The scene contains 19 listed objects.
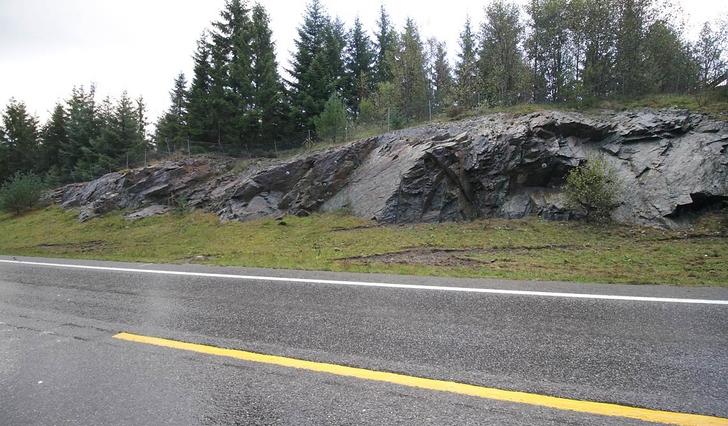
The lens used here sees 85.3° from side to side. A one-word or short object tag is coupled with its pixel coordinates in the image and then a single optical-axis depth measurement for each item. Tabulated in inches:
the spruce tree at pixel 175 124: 1158.5
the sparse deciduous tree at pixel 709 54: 834.8
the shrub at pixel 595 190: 499.2
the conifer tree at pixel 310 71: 1114.7
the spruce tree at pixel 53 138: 1611.7
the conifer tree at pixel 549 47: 890.7
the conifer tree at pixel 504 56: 922.7
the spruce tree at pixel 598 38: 769.6
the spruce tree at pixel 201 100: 1082.1
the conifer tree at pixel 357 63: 1443.2
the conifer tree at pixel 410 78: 1022.9
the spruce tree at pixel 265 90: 1065.2
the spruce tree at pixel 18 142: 1663.4
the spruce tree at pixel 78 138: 1401.3
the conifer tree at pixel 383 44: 1526.8
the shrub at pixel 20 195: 1152.2
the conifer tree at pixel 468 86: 916.6
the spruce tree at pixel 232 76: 1051.3
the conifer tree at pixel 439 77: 983.3
